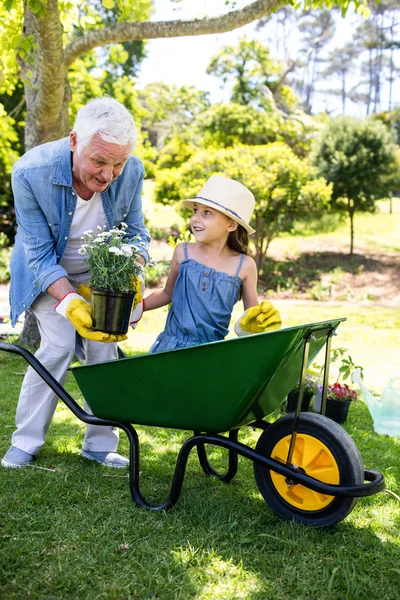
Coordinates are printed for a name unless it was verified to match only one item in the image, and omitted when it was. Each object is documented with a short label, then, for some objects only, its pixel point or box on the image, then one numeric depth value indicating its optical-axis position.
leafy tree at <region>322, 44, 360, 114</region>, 34.50
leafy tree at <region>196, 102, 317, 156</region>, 13.84
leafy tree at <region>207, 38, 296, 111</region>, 14.98
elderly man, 2.22
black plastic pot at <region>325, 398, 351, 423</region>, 3.59
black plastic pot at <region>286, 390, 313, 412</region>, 3.60
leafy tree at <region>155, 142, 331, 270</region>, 10.36
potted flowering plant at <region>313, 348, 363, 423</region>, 3.58
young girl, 2.47
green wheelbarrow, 1.87
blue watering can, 3.44
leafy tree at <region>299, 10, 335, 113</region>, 31.81
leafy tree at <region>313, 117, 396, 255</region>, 12.09
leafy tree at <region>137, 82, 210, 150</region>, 16.41
